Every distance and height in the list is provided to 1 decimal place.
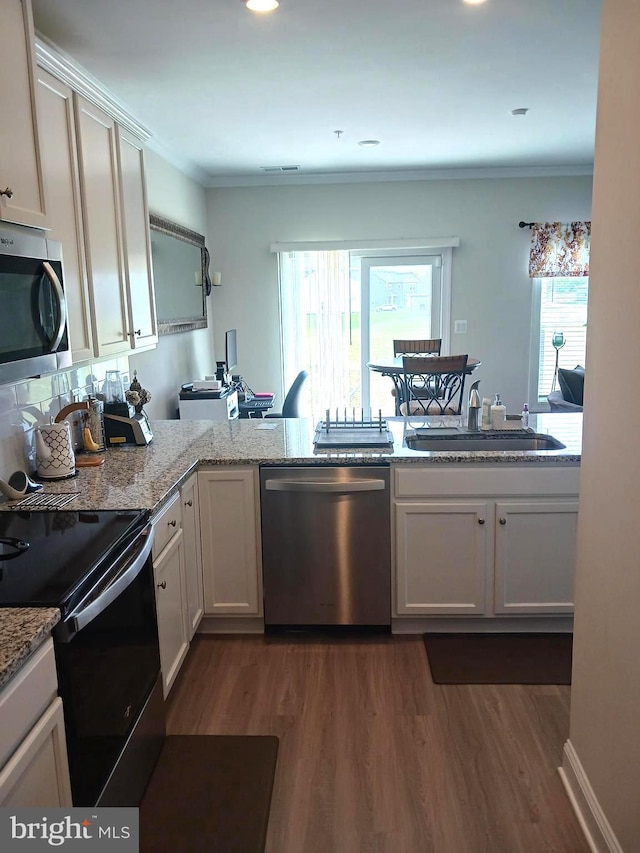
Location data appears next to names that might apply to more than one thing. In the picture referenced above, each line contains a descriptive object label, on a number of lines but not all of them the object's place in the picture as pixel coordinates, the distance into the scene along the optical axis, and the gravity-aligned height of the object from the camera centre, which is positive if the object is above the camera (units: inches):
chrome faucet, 121.4 -18.0
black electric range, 56.3 -30.0
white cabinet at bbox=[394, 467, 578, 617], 106.3 -37.7
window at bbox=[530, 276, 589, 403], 244.2 -3.5
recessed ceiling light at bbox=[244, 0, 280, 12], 96.7 +46.3
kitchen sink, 118.9 -23.8
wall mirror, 172.6 +12.7
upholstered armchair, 191.2 -24.0
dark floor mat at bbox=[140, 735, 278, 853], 71.0 -56.1
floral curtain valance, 236.7 +22.7
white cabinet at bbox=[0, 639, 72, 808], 45.3 -30.9
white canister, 92.9 -18.6
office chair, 194.2 -25.1
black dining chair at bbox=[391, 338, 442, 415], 215.2 -10.7
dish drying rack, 113.7 -21.6
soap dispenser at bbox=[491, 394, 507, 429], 122.1 -19.4
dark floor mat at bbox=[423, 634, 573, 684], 100.5 -55.5
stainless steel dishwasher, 106.8 -38.1
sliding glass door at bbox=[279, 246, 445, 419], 245.6 +1.1
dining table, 162.7 -14.3
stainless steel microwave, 64.9 +1.3
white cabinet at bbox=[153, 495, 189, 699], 86.0 -37.6
